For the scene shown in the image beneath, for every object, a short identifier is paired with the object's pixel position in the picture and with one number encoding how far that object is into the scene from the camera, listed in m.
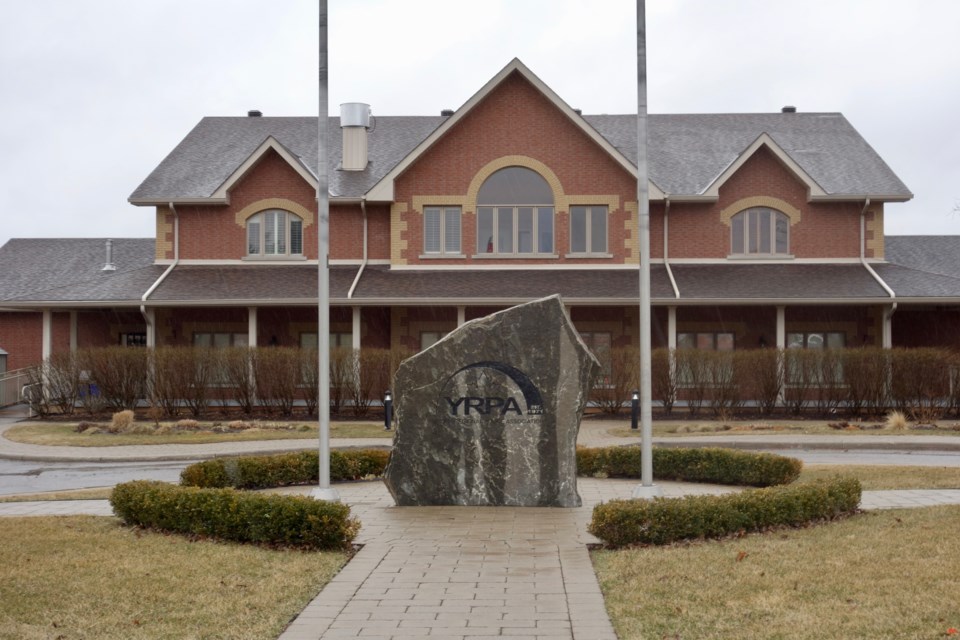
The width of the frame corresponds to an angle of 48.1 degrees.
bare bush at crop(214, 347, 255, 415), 28.70
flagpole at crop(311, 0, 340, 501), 12.62
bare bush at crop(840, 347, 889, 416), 27.72
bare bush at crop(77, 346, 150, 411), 28.83
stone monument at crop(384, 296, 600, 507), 12.39
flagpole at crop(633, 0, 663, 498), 12.25
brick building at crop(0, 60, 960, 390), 30.38
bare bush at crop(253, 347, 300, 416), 28.59
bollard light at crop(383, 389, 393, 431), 25.41
